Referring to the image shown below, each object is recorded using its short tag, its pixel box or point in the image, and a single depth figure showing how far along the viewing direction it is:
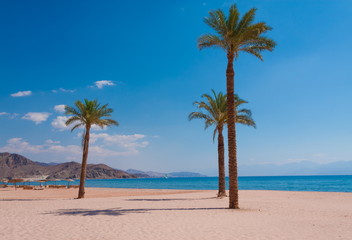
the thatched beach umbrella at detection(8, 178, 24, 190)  49.64
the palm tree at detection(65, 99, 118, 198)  26.52
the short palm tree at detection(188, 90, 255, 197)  24.44
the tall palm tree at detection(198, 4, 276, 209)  16.67
